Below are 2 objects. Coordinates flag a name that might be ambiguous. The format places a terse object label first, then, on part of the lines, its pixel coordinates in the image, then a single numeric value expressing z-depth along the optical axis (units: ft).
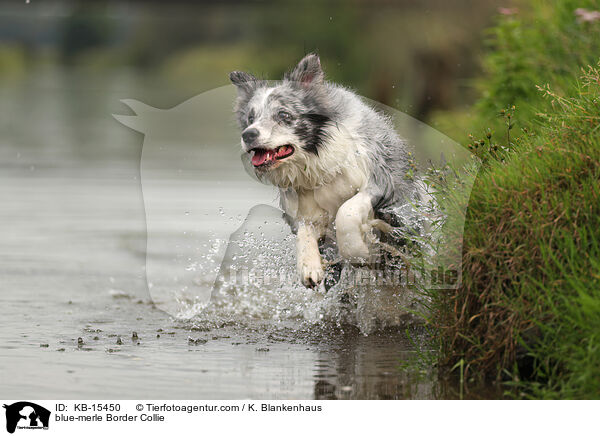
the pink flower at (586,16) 48.65
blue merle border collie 34.96
